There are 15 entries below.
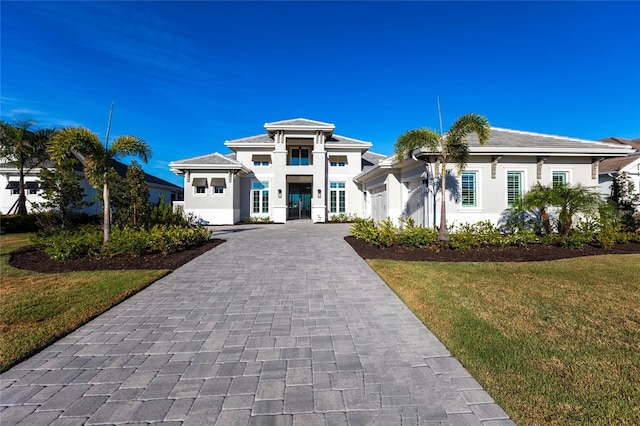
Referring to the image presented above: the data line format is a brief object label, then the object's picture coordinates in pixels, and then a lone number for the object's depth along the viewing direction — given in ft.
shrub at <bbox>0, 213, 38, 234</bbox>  52.75
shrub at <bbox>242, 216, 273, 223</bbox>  74.25
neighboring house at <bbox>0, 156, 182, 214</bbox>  68.08
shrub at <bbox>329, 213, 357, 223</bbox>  75.99
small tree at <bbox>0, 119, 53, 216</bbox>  59.82
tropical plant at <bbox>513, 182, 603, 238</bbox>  34.04
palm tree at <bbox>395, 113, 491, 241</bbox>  33.53
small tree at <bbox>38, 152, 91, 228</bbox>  36.96
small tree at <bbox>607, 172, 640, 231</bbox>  40.56
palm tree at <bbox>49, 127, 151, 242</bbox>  28.04
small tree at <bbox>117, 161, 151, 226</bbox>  38.65
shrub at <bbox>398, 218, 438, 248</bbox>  32.50
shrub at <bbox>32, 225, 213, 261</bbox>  27.45
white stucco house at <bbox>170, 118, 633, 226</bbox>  41.78
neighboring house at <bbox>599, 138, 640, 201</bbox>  69.26
